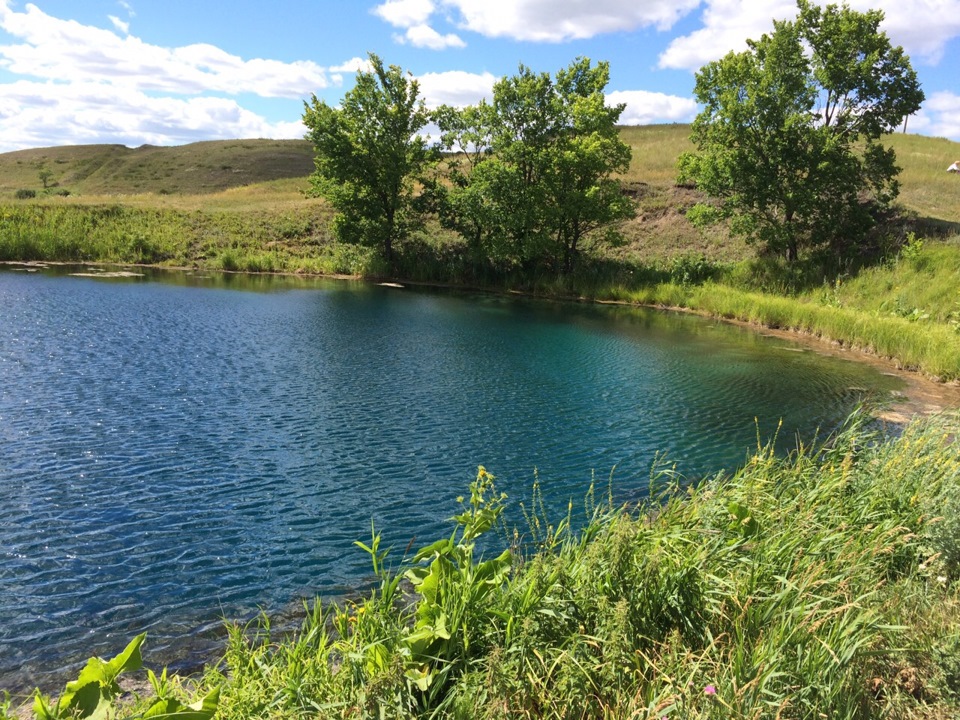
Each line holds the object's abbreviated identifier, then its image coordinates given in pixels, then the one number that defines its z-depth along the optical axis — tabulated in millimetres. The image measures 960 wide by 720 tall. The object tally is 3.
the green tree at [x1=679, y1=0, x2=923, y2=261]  29266
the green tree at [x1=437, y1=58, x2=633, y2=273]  34219
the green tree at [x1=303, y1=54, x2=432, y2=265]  37938
